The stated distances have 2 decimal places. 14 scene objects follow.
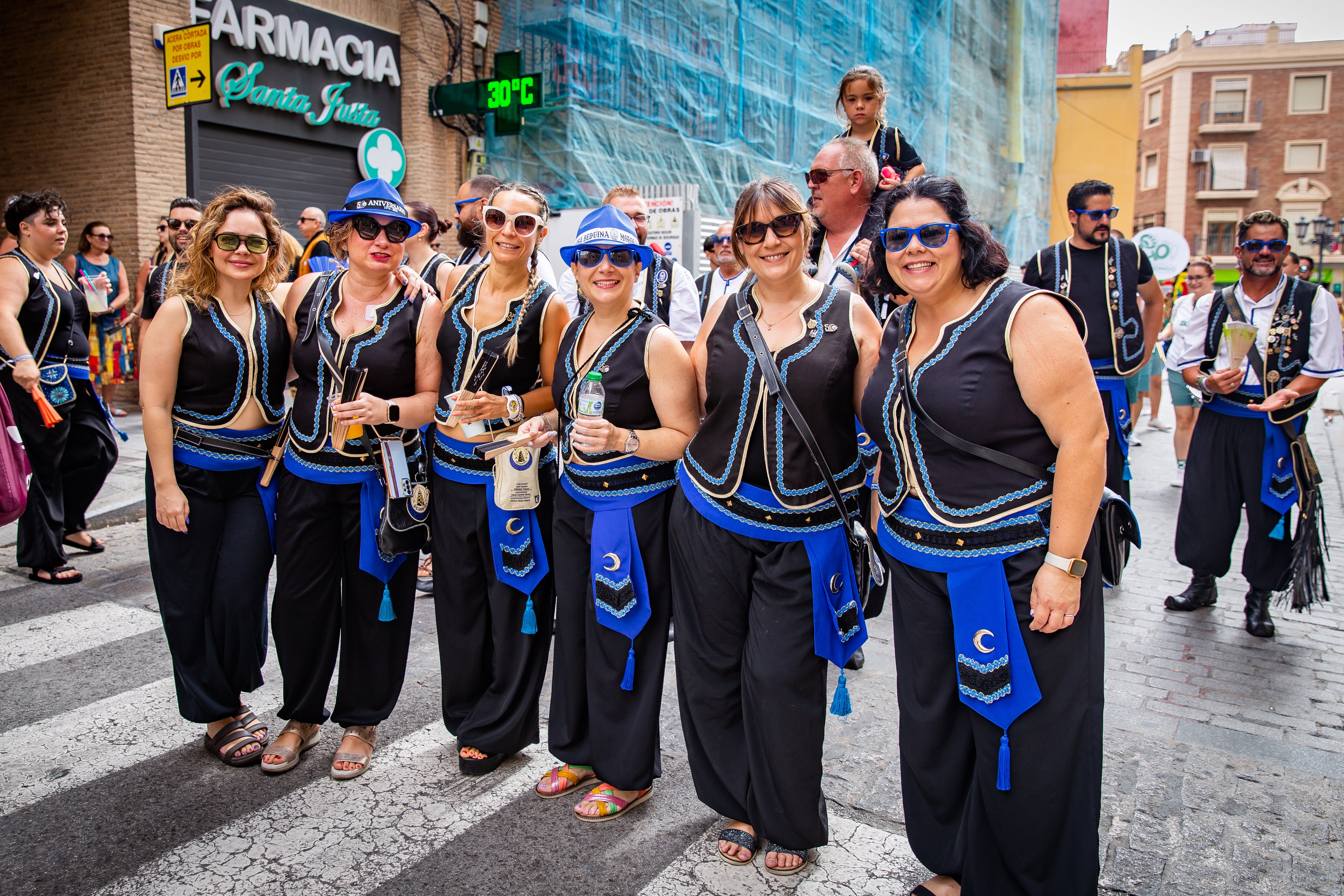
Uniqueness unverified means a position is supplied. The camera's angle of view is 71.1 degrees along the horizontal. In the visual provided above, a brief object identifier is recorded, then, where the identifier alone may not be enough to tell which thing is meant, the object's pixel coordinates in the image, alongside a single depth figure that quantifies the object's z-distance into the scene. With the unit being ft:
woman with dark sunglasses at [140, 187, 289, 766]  11.23
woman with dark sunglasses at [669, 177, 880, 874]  9.21
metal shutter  40.47
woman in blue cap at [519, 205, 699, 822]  10.21
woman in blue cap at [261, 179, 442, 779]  11.35
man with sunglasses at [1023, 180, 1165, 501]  18.02
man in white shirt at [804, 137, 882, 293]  13.55
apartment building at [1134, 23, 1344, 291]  166.20
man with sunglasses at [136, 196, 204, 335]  22.35
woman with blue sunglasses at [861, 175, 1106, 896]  7.64
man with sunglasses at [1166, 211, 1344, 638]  16.62
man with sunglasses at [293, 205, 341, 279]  26.11
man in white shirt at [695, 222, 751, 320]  22.76
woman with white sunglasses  11.31
